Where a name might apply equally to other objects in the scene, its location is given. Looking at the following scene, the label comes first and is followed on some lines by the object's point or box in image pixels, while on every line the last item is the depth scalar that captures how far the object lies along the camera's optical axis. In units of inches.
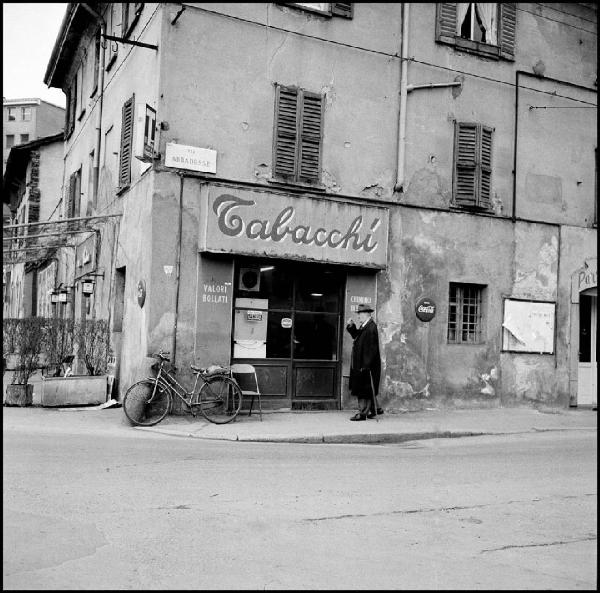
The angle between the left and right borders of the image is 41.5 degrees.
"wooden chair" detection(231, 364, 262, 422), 518.6
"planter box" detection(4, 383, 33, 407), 568.1
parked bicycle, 482.0
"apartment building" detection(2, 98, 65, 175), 1892.2
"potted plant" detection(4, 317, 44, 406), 567.5
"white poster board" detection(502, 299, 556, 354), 641.6
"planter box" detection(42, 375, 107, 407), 555.5
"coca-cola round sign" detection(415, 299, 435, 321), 605.5
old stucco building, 529.0
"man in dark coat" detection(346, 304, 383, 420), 534.0
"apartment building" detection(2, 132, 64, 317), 1102.6
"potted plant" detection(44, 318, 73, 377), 578.6
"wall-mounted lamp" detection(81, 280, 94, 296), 698.2
